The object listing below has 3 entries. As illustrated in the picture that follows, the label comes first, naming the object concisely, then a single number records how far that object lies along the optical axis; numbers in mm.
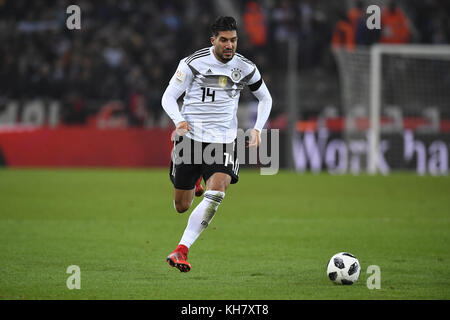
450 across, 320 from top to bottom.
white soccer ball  12852
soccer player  14477
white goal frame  38219
